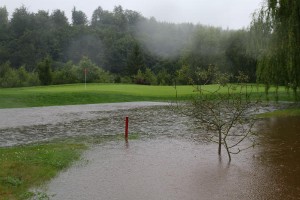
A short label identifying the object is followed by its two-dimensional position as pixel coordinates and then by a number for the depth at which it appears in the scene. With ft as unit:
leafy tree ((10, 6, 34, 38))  326.85
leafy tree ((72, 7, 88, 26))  482.28
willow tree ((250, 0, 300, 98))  68.85
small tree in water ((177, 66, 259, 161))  38.68
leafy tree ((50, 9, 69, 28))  402.81
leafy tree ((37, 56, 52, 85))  189.16
